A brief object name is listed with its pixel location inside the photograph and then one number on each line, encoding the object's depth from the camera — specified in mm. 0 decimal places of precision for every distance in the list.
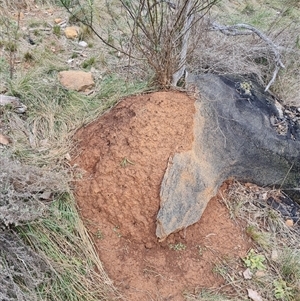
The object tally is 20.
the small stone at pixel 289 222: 2277
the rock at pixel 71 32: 3488
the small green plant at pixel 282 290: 1887
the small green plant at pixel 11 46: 2975
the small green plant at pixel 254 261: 1988
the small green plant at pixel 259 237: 2098
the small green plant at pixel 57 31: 3457
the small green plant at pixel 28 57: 2992
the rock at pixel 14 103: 2332
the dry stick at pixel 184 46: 2250
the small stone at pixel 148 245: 1942
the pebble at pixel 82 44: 3422
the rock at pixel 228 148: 2045
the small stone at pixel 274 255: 2047
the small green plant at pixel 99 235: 1923
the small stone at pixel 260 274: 1951
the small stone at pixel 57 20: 3656
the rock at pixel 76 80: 2697
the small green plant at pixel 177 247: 1975
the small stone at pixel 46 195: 1869
